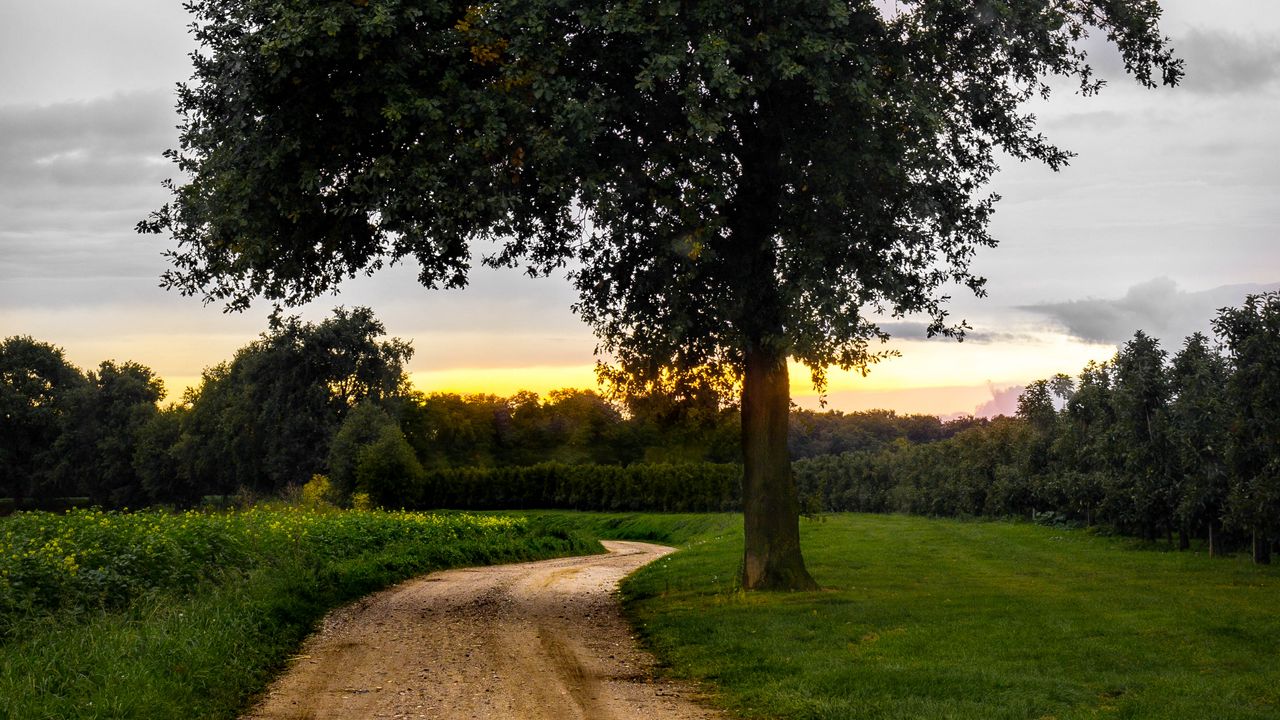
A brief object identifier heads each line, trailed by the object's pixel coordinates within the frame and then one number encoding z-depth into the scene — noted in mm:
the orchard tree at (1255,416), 27422
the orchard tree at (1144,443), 36781
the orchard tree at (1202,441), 32844
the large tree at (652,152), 17016
